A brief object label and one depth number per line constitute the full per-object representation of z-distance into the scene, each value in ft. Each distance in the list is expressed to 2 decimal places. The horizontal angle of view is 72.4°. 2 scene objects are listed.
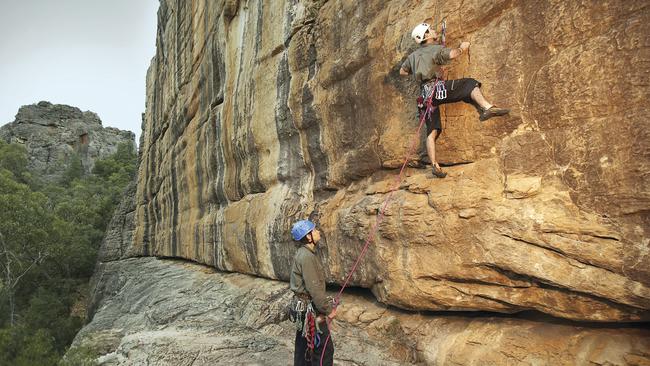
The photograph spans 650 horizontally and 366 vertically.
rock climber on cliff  16.28
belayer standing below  14.25
